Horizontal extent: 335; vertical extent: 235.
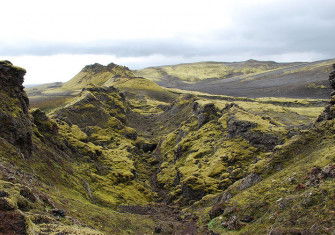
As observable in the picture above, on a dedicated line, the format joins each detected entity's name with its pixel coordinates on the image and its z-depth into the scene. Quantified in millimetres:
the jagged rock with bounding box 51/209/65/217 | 33000
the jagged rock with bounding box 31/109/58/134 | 70625
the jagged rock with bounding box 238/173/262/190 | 51375
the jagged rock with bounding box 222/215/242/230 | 39016
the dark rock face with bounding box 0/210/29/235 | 21031
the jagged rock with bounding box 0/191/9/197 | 26702
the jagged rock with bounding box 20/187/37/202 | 31634
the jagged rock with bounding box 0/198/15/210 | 22781
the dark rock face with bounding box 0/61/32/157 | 51594
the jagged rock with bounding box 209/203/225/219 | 46688
